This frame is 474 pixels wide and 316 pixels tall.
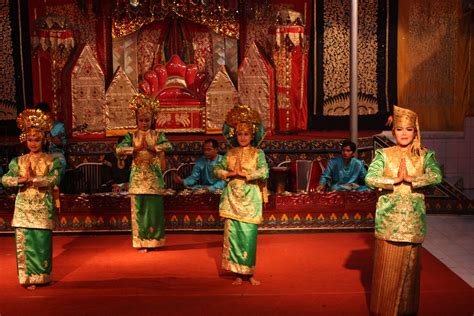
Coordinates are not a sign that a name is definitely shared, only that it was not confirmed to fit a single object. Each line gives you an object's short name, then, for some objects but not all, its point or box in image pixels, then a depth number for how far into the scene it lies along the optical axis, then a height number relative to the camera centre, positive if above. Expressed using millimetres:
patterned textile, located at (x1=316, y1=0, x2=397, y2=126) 10648 +942
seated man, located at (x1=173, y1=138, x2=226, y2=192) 7852 -706
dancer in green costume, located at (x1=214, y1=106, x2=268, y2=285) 5355 -659
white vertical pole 8266 +491
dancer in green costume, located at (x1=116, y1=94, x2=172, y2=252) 6555 -624
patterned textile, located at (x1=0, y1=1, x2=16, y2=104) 10805 +989
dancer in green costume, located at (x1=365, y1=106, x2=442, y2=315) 4332 -692
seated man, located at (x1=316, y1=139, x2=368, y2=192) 7816 -694
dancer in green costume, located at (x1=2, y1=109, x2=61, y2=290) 5309 -693
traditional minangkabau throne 10617 +358
